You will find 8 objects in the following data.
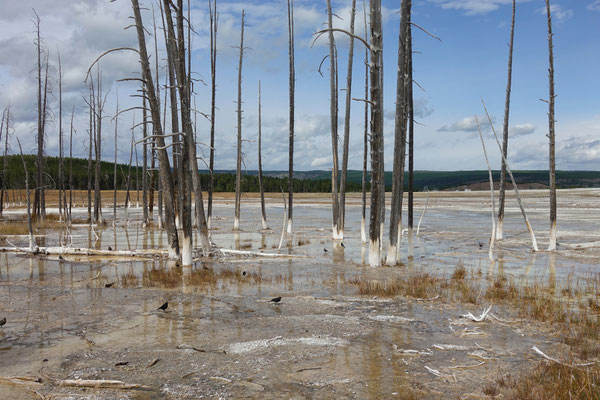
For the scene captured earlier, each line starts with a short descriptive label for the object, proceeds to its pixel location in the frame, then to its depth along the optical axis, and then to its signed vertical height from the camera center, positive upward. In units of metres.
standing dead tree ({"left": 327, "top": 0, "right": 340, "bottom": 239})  22.56 +2.99
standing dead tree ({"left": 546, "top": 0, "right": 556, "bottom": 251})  17.61 +1.91
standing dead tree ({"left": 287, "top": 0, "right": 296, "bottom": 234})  25.00 +4.45
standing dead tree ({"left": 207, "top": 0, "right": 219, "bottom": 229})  26.86 +6.38
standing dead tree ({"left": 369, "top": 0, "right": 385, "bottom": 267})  13.57 +1.76
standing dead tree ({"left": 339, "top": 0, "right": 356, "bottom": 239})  22.19 +2.58
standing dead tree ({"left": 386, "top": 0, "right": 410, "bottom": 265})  14.52 +1.64
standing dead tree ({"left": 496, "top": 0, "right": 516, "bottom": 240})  21.89 +2.63
